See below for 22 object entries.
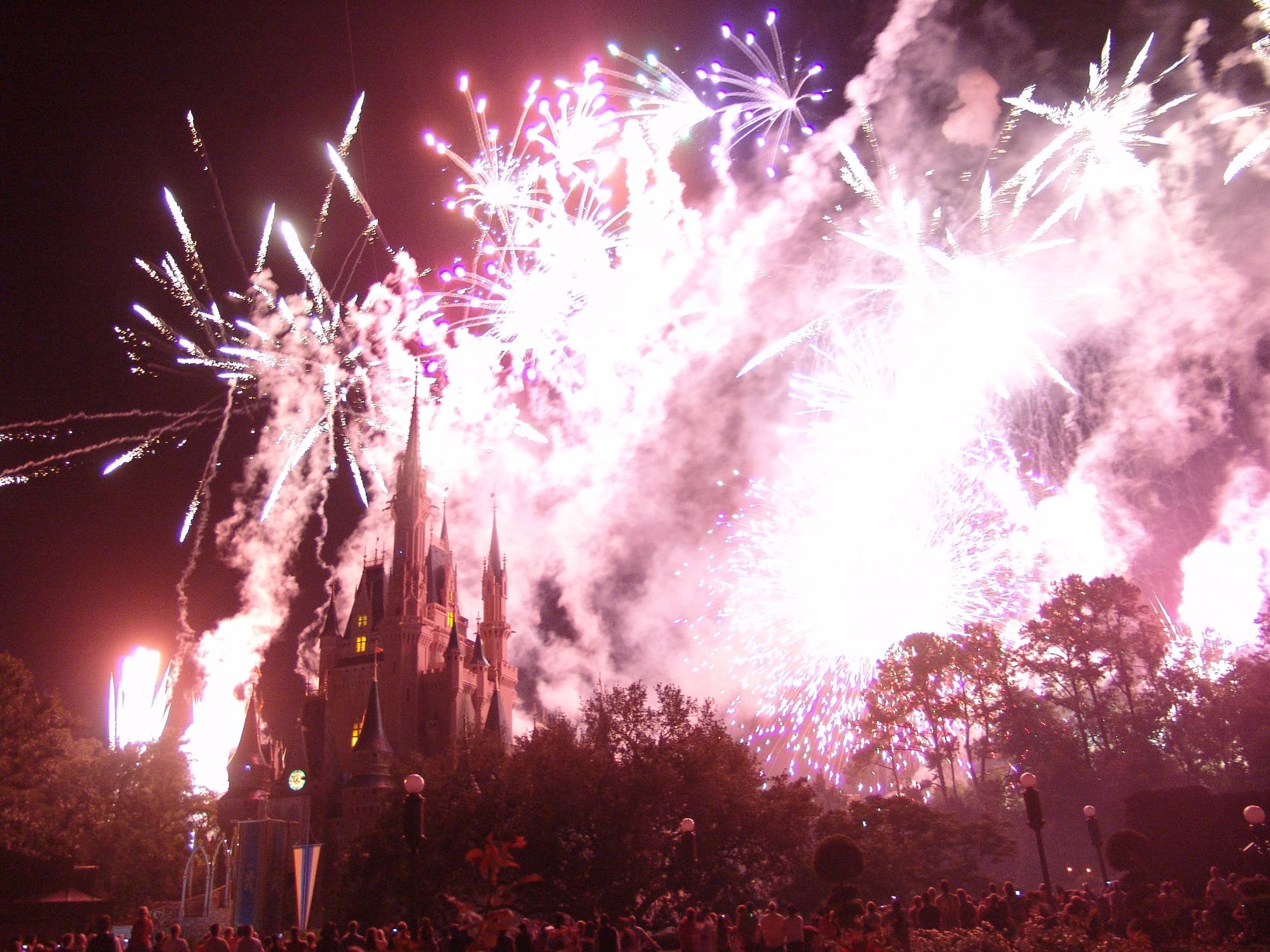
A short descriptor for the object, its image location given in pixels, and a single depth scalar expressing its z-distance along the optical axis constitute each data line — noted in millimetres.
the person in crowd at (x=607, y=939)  14750
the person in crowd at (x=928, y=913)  19406
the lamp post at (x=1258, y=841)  20156
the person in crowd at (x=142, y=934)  13766
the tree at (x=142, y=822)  52500
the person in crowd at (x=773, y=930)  15148
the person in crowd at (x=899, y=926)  16109
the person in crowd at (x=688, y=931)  15898
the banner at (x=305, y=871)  30344
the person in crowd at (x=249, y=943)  14406
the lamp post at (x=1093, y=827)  24938
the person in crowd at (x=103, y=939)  13352
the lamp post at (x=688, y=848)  22609
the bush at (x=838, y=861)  25906
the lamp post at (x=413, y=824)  17141
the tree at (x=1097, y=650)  47812
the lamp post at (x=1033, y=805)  20797
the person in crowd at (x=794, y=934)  14992
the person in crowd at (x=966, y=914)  19906
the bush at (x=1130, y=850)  24391
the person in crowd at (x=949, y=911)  19719
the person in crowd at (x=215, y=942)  14750
